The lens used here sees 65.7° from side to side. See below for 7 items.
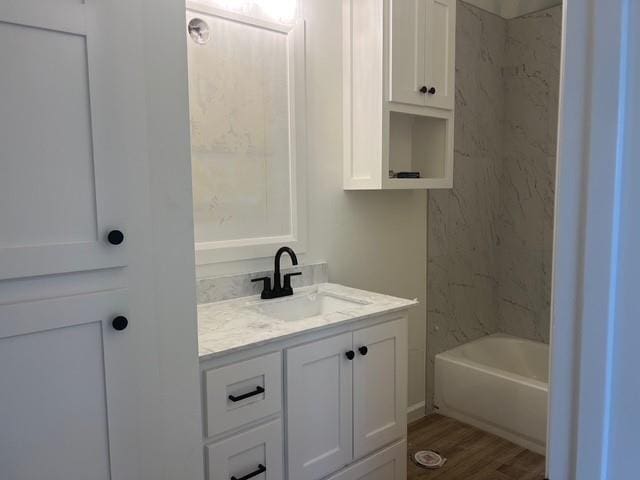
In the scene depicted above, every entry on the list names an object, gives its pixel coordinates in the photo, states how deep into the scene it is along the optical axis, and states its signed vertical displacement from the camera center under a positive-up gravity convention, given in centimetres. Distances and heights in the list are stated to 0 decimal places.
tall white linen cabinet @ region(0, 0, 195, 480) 104 -11
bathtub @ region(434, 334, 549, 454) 265 -115
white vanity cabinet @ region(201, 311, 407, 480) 153 -74
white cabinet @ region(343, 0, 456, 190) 229 +54
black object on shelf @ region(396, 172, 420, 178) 256 +9
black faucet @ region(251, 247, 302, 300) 215 -40
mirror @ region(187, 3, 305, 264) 201 +26
